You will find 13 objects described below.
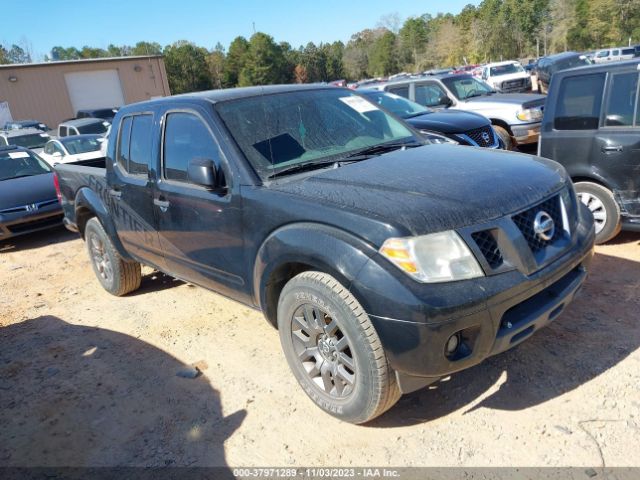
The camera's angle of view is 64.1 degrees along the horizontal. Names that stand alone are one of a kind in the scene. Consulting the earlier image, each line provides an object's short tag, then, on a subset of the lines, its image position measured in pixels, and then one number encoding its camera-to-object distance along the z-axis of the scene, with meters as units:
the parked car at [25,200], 7.92
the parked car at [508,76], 21.16
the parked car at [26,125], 22.89
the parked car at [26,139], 15.28
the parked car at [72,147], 12.01
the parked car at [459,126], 7.47
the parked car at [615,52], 30.71
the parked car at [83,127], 16.59
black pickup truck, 2.42
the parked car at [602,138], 4.61
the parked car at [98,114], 23.75
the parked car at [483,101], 9.19
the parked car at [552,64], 19.77
